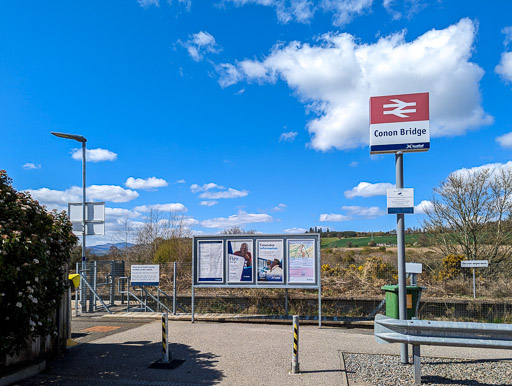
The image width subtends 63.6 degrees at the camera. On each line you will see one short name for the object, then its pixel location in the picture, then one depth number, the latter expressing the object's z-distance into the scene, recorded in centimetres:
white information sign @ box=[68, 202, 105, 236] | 1500
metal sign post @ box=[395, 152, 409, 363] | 702
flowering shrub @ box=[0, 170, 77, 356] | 543
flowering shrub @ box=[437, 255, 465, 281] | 1387
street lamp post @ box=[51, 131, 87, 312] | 1401
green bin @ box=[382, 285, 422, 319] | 790
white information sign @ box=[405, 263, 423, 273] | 798
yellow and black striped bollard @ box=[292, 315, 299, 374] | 663
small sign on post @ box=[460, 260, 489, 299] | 1241
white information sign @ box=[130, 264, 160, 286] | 1290
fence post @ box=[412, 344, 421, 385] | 604
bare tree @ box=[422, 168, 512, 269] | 1586
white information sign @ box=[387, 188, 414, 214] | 707
